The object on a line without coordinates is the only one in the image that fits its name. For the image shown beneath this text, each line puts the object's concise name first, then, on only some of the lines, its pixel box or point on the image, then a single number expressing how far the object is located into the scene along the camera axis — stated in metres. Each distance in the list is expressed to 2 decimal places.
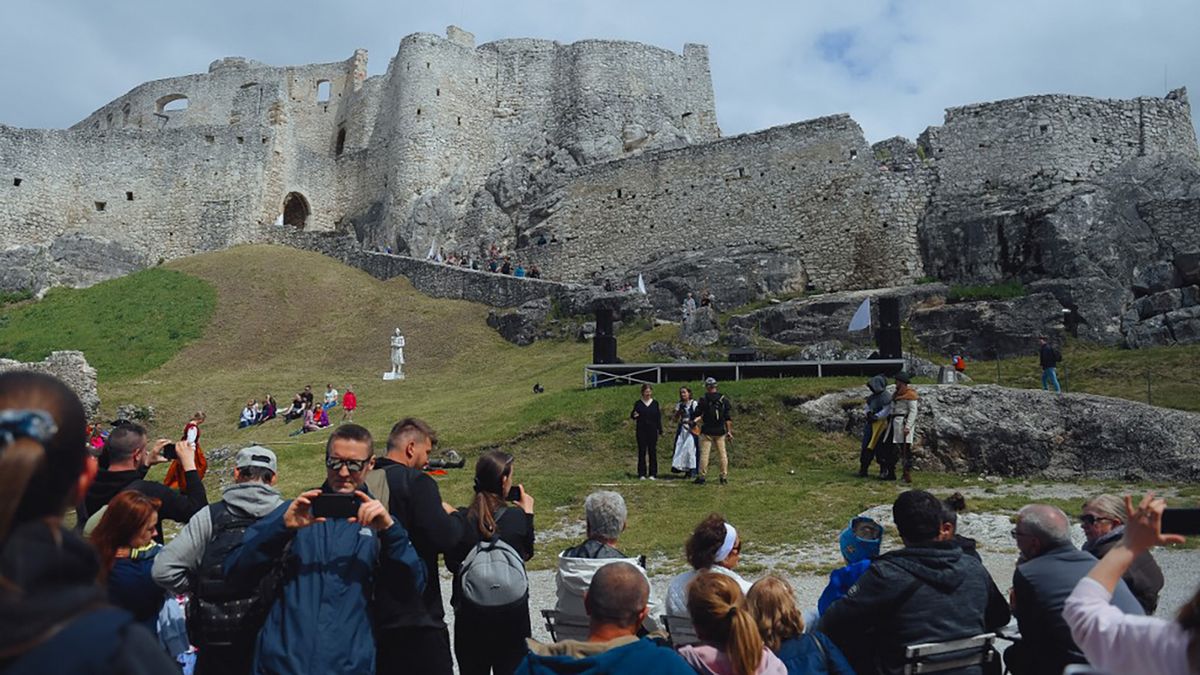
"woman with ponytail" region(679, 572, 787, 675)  3.55
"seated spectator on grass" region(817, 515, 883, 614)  4.51
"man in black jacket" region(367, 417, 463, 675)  4.11
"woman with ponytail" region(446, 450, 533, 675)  4.57
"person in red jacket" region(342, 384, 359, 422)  20.92
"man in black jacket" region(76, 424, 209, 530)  5.05
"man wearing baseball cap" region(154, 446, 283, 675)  3.97
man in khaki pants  12.63
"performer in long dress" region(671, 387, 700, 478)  12.89
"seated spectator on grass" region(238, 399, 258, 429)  21.39
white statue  25.11
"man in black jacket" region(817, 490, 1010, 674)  4.09
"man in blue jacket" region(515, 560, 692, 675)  3.14
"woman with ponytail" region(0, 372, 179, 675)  1.78
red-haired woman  4.00
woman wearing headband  4.37
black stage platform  17.20
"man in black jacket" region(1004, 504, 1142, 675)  3.90
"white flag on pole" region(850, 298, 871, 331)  20.61
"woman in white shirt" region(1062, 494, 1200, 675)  2.28
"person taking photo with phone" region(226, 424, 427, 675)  3.67
